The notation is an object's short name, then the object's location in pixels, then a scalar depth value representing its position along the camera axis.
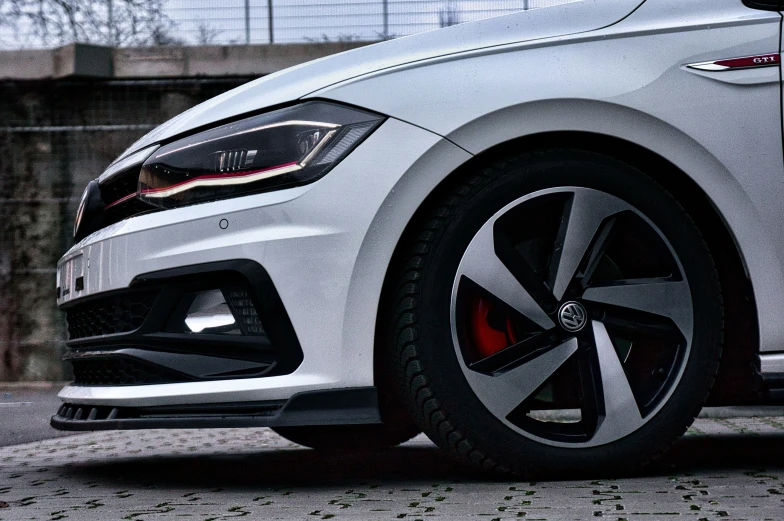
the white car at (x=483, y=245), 2.78
